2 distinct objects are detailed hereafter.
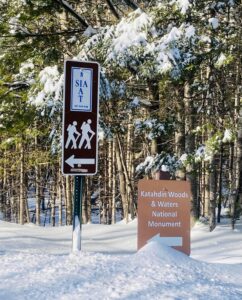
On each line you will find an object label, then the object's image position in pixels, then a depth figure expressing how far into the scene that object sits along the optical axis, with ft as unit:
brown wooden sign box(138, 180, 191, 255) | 20.63
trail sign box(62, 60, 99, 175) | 17.07
